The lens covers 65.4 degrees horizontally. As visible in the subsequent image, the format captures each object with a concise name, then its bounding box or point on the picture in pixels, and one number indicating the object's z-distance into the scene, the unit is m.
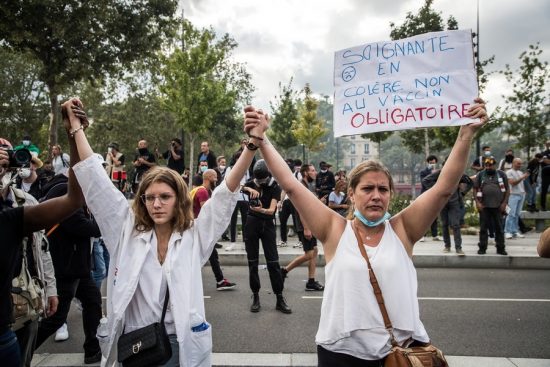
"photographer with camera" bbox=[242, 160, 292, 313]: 5.84
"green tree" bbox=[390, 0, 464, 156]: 19.52
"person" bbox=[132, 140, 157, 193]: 10.02
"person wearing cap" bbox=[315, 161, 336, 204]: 12.07
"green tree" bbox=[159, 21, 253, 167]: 20.27
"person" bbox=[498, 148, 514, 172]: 11.59
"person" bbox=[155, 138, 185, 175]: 10.76
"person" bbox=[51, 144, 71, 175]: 4.30
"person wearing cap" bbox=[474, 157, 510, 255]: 8.95
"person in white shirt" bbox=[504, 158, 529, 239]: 11.10
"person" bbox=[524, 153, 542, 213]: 12.76
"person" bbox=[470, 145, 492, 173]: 10.19
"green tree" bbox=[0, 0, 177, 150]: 13.44
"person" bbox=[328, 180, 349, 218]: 8.94
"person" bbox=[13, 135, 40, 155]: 3.40
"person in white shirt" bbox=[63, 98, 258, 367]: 2.25
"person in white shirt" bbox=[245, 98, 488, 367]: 2.12
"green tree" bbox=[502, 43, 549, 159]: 16.98
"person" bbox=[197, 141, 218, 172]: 10.79
